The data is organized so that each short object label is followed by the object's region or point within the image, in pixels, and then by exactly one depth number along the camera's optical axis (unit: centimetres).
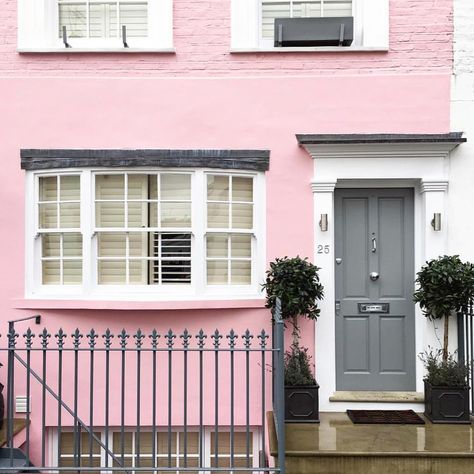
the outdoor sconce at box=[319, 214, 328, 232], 701
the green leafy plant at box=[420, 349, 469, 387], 644
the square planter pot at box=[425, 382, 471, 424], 638
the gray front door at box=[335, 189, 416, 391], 718
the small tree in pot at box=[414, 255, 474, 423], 640
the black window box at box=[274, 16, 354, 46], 723
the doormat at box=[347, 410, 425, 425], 642
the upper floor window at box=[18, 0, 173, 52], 726
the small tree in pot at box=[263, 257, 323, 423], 644
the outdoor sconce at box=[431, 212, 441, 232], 693
